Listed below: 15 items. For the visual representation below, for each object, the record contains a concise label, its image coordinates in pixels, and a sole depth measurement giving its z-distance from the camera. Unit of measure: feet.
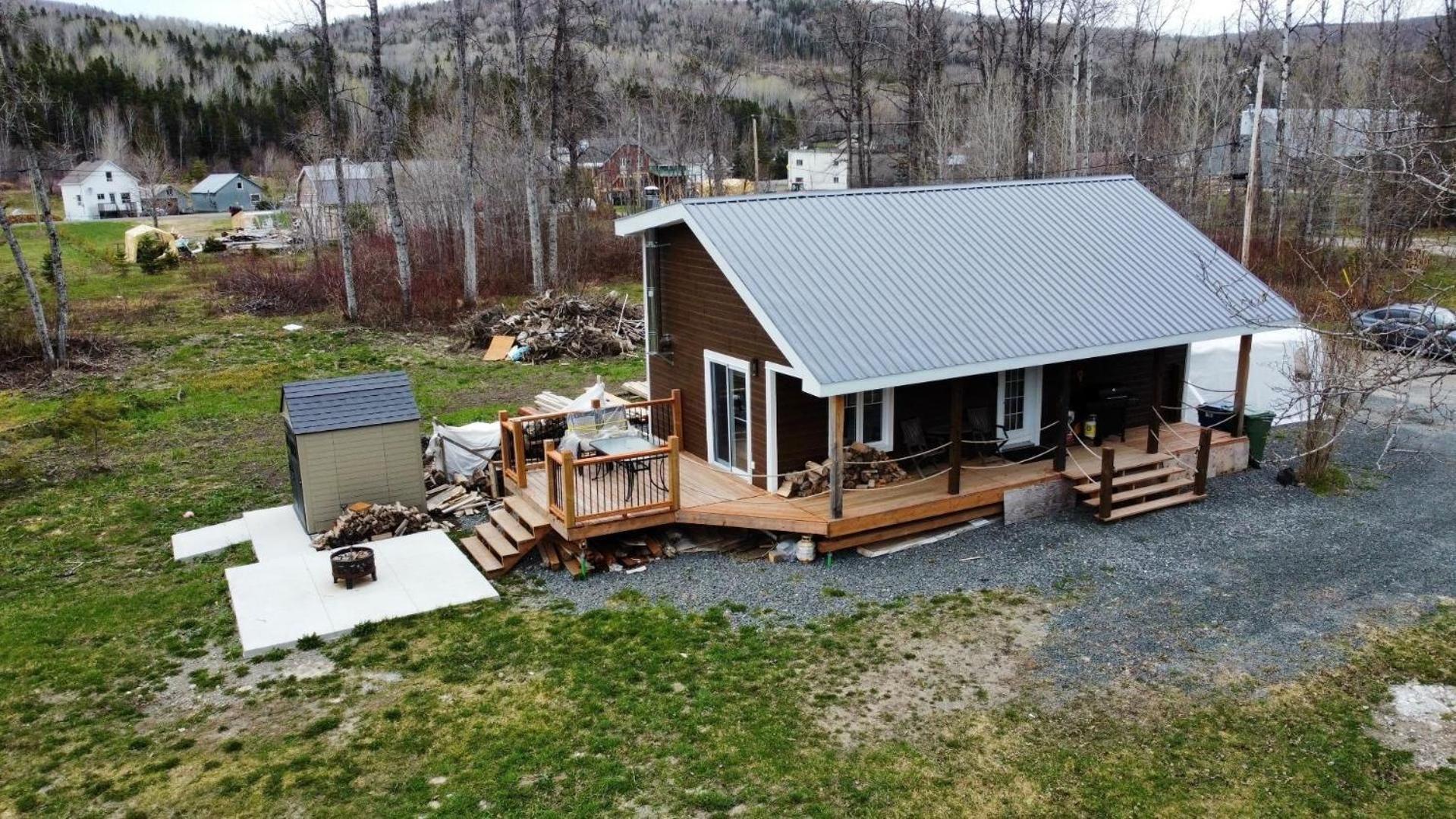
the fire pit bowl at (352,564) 35.09
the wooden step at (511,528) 37.93
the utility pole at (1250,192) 74.41
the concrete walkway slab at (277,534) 39.70
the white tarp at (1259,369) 53.21
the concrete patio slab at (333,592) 32.32
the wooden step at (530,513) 37.83
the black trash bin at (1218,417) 48.06
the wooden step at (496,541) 37.99
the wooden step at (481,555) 37.65
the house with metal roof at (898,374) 37.50
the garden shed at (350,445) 41.14
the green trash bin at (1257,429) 47.34
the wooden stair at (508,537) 37.70
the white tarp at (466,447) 47.67
